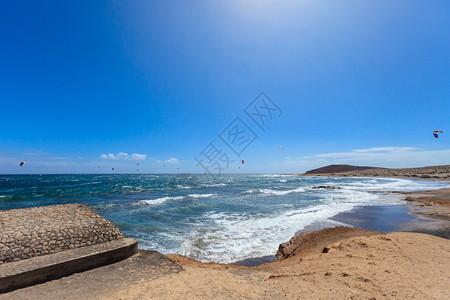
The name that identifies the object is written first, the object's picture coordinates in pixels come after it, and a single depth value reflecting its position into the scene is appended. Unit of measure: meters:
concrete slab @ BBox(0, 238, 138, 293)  4.00
